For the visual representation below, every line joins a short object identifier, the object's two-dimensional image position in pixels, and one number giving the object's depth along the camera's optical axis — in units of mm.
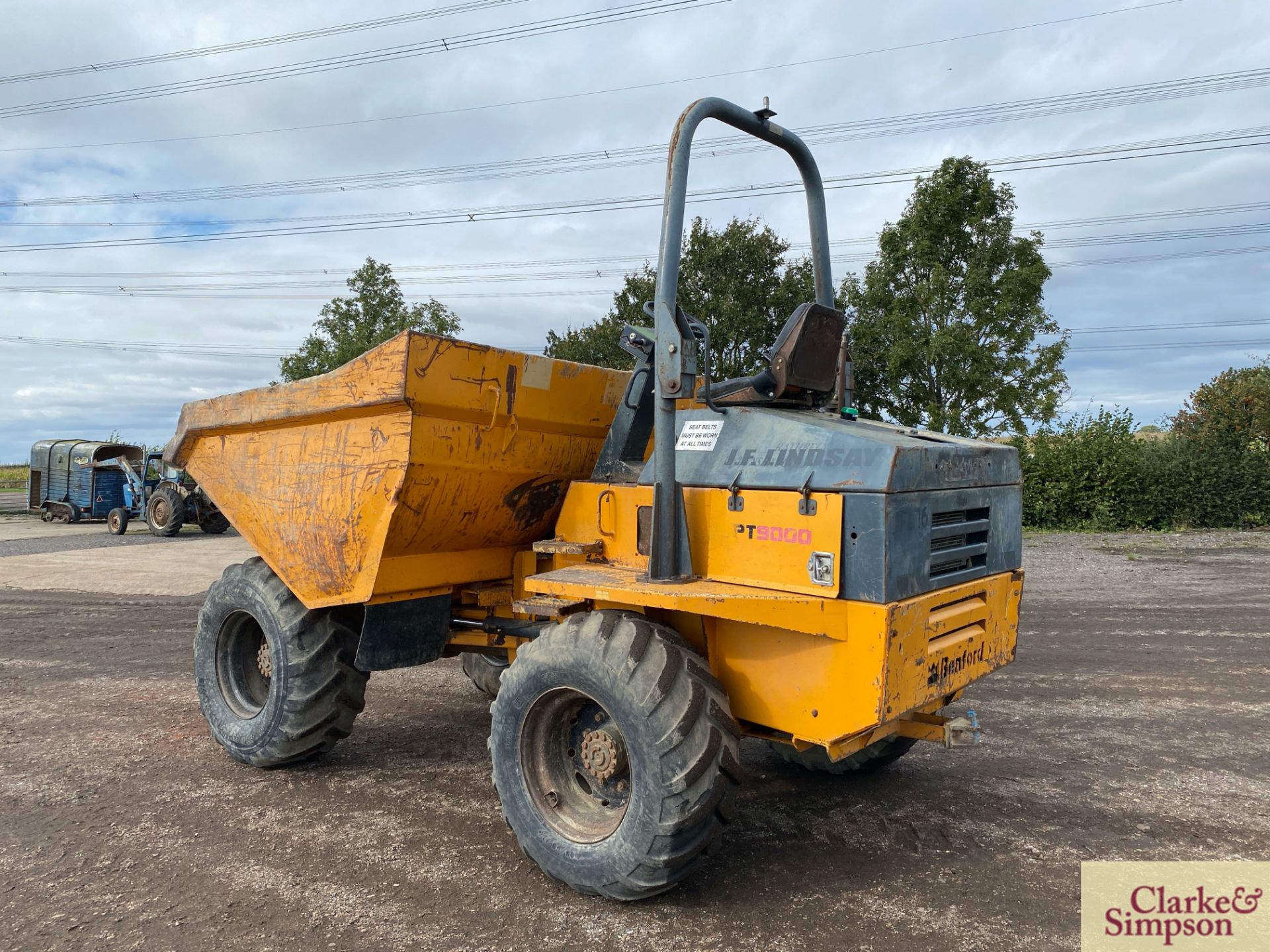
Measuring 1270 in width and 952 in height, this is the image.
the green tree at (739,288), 25328
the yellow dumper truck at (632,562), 3449
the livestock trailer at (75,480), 24781
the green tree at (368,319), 28641
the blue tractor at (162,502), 21625
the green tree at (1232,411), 22016
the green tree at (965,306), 19641
